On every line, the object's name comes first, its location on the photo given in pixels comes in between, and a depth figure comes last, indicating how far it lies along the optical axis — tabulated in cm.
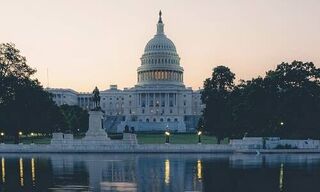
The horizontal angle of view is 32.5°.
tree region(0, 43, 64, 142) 8200
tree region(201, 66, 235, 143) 8029
